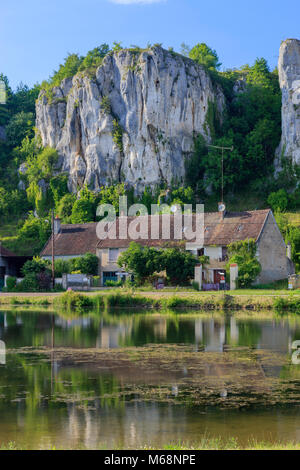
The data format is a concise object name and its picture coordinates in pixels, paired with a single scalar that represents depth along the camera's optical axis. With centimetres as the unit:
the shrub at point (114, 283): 4998
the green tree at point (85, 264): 5334
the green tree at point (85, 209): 6838
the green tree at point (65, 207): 7244
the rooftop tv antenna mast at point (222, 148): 6712
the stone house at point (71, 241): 5666
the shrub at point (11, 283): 4959
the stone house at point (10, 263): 5859
